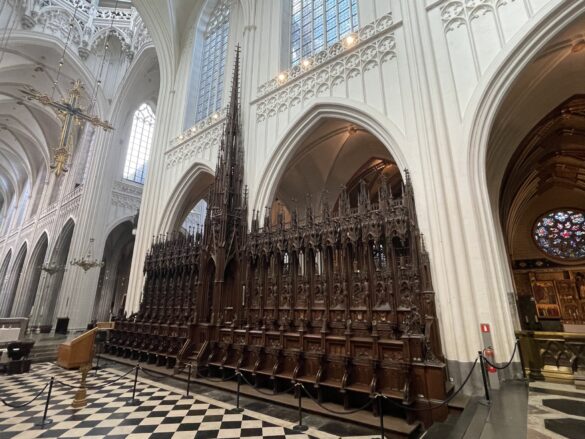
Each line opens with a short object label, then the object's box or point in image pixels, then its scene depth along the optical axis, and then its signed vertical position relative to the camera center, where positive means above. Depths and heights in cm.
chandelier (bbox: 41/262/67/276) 1641 +233
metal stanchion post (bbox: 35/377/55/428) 407 -156
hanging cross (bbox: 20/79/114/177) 926 +634
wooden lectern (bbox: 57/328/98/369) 586 -85
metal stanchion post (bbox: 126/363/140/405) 506 -157
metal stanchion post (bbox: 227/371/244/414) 463 -155
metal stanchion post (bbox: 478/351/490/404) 387 -95
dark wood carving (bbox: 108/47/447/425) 461 +13
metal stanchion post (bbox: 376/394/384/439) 314 -102
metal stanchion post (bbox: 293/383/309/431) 392 -153
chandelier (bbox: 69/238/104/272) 1415 +239
